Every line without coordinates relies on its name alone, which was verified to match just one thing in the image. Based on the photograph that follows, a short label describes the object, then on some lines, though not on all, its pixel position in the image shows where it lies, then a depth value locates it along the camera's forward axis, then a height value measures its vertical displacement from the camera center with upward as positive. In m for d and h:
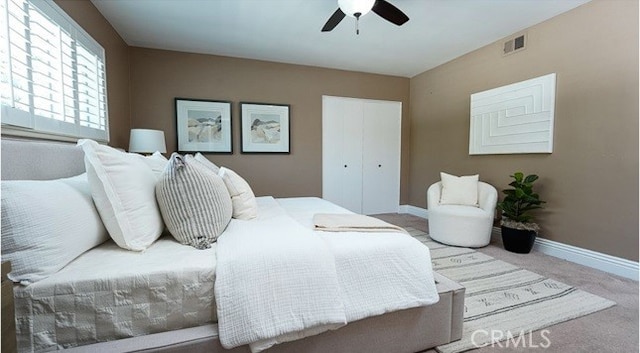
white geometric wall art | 2.81 +0.53
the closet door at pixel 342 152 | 4.38 +0.18
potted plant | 2.74 -0.54
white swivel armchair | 2.93 -0.64
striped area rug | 1.57 -0.95
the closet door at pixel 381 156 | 4.62 +0.12
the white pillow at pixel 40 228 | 0.86 -0.23
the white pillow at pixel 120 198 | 1.12 -0.16
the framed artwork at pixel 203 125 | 3.67 +0.51
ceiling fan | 2.01 +1.21
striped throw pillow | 1.26 -0.20
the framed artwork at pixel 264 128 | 3.92 +0.52
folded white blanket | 1.46 -0.35
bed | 0.89 -0.52
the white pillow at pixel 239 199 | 1.68 -0.23
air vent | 3.03 +1.38
